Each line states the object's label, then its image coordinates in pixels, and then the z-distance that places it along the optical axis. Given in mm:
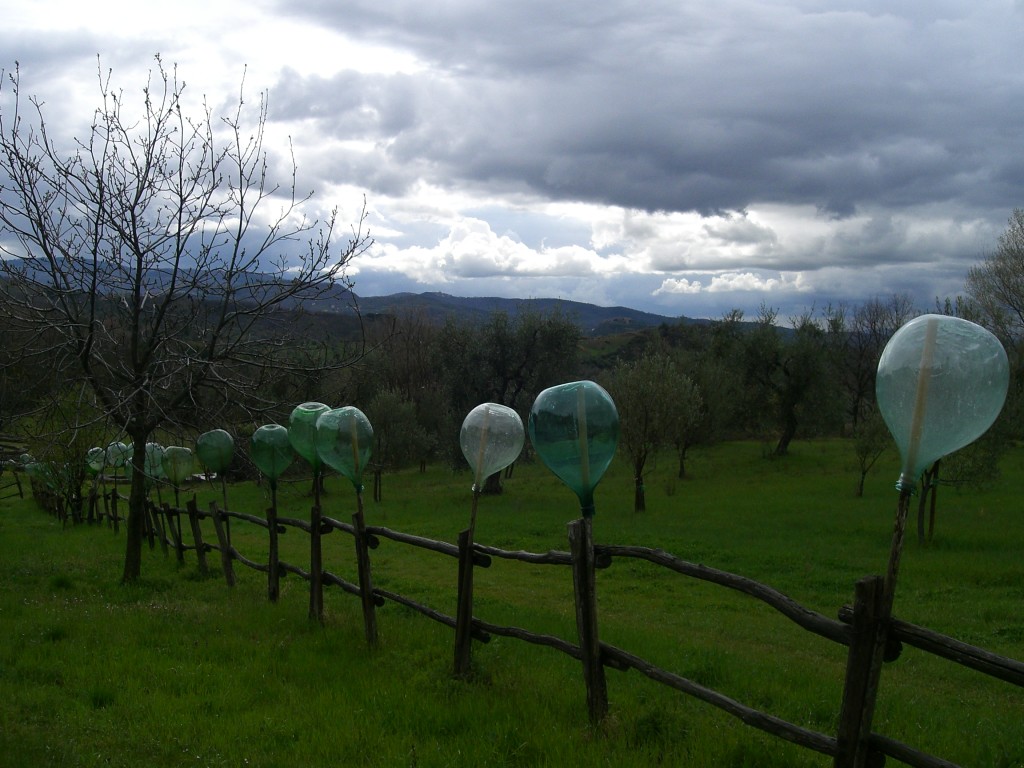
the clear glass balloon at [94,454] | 12891
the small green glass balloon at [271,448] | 9734
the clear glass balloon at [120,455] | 9508
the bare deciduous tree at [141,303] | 8977
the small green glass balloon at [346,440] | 7828
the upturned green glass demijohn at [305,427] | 8430
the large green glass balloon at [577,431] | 5410
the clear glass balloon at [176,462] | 12320
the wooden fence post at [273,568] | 9352
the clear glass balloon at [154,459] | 11731
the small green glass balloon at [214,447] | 10422
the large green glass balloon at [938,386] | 3602
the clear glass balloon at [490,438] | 6711
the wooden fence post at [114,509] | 18900
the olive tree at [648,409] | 26281
